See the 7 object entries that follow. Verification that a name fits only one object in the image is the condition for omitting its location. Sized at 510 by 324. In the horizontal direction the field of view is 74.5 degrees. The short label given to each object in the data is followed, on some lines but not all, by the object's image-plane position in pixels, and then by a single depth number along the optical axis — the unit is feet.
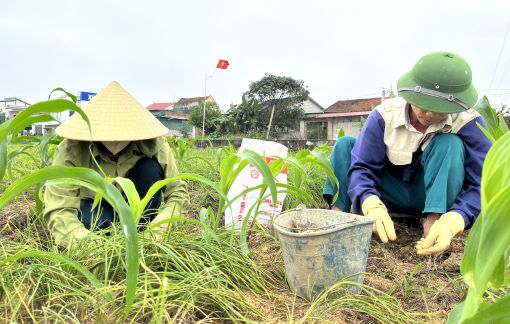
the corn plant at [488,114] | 2.21
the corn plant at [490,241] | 1.13
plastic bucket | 2.71
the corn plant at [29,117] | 1.84
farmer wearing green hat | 3.51
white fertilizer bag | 4.93
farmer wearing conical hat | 3.51
